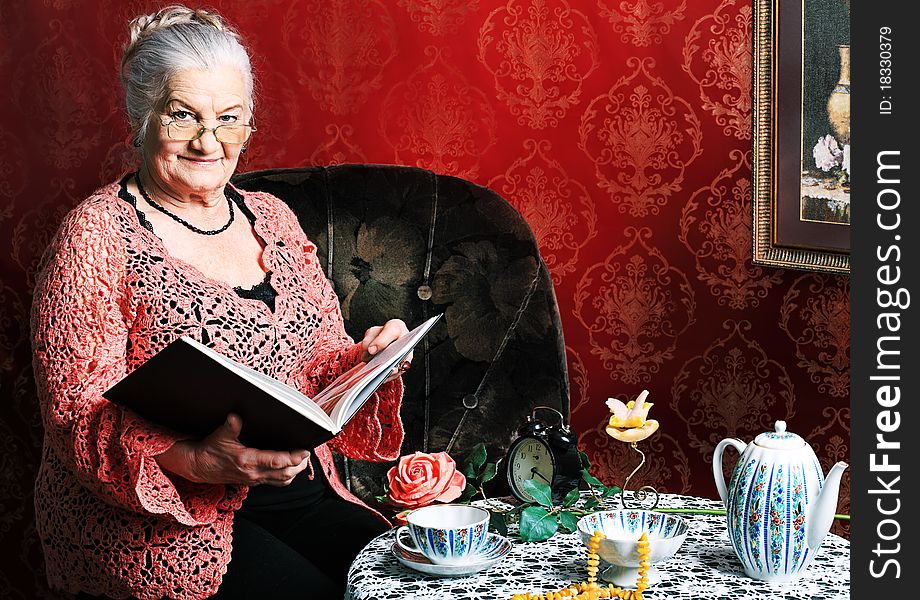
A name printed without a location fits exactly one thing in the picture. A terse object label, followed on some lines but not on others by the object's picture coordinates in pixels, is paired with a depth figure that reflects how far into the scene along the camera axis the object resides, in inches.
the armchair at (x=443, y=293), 92.8
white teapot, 50.8
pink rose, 70.2
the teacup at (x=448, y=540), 53.7
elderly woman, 60.9
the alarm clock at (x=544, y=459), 67.2
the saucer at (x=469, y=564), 53.8
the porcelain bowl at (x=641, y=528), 53.8
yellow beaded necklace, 50.2
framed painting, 97.2
